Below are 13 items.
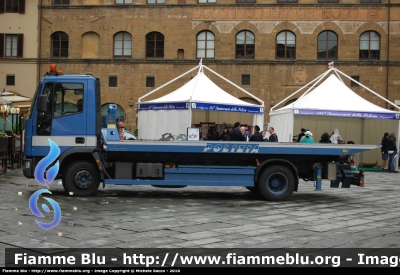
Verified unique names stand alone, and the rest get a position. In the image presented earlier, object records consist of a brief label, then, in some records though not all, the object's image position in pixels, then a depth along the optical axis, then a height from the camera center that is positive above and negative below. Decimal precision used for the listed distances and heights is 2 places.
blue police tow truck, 14.13 -0.53
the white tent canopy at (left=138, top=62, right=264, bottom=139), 24.34 +0.89
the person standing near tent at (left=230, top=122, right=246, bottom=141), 15.48 -0.12
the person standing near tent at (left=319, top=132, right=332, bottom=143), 16.61 -0.15
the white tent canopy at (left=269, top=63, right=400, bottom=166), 25.52 +0.71
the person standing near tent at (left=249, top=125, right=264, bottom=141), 16.91 -0.16
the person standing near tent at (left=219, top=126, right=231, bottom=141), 15.27 -0.18
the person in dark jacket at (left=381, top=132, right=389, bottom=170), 26.99 -0.72
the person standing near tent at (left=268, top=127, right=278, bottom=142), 21.67 -0.19
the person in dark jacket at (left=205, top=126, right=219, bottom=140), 18.44 -0.18
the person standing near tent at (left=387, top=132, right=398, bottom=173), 26.77 -0.60
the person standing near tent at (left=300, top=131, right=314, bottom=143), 18.82 -0.16
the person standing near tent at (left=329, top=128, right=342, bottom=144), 25.18 -0.14
